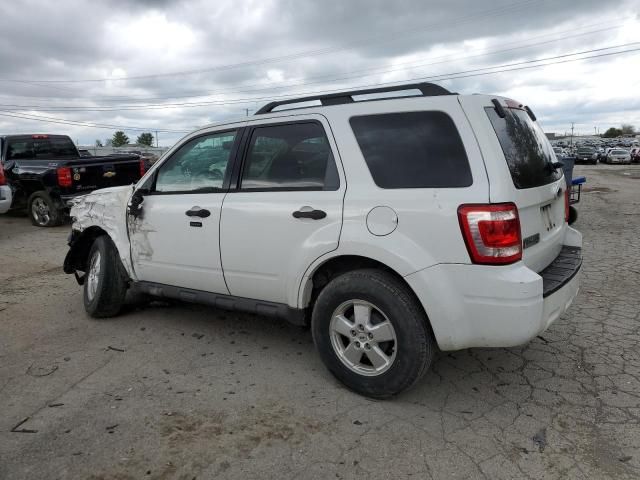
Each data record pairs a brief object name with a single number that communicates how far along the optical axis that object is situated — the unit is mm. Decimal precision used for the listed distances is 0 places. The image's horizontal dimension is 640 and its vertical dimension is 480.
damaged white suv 2754
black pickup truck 9836
